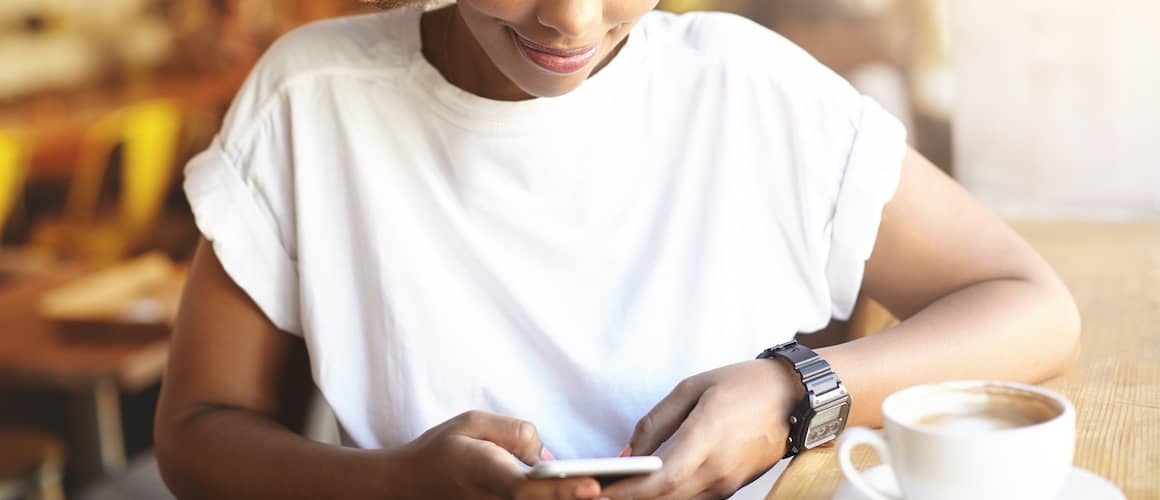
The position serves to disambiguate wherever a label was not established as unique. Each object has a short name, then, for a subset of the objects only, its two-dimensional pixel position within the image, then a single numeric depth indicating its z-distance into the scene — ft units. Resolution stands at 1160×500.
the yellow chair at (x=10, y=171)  11.47
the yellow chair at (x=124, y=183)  11.94
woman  4.00
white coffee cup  2.36
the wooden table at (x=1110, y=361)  2.81
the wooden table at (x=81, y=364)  8.75
